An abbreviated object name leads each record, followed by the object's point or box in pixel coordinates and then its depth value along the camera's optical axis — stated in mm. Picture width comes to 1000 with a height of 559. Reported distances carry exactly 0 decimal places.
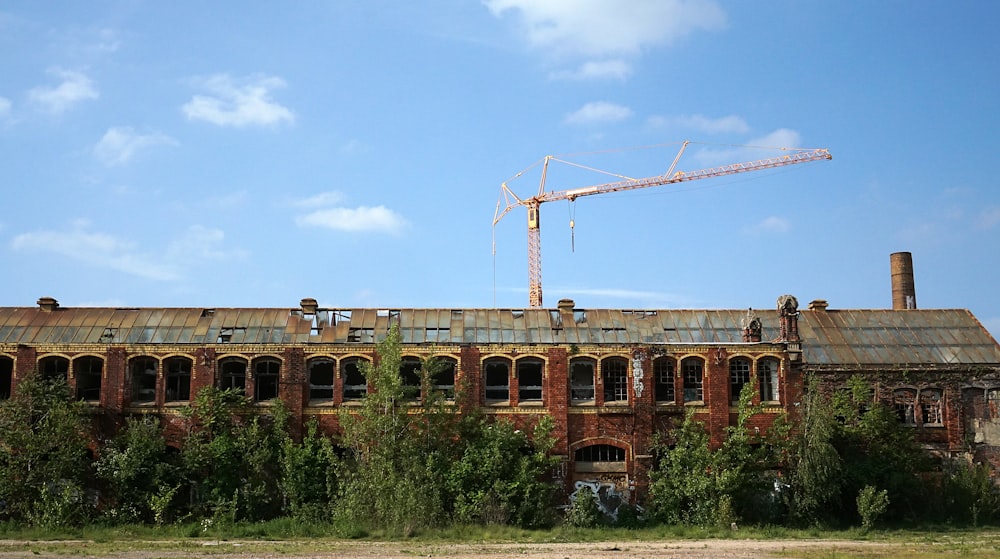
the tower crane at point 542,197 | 71250
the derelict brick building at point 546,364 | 34281
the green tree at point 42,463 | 31203
